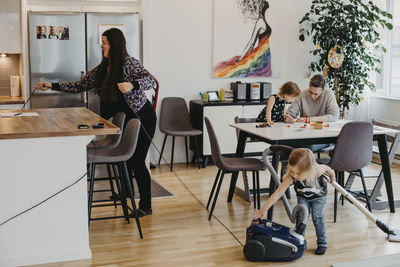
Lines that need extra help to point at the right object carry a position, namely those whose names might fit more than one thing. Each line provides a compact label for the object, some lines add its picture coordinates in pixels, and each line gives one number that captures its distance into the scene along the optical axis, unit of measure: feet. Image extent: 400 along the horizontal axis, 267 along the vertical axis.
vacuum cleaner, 11.96
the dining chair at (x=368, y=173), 16.43
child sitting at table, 16.84
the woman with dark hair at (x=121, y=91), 14.51
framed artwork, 23.02
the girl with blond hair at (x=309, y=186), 11.96
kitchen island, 11.35
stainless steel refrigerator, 19.30
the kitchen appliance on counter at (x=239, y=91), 22.95
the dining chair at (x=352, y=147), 14.40
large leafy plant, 22.88
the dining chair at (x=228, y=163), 14.38
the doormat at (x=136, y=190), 17.34
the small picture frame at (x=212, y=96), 22.55
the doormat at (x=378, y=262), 11.94
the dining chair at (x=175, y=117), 22.06
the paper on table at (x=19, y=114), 13.71
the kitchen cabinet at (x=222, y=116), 21.97
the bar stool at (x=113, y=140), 14.41
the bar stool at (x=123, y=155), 12.94
